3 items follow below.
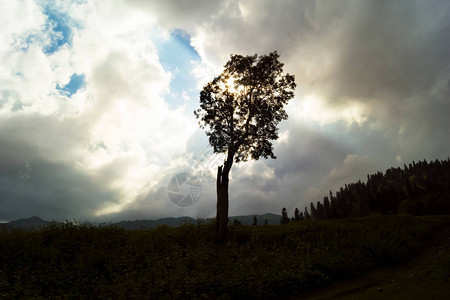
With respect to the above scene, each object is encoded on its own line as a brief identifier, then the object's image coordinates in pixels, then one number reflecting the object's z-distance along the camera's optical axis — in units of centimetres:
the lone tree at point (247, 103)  2275
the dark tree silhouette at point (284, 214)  11585
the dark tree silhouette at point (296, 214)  12695
